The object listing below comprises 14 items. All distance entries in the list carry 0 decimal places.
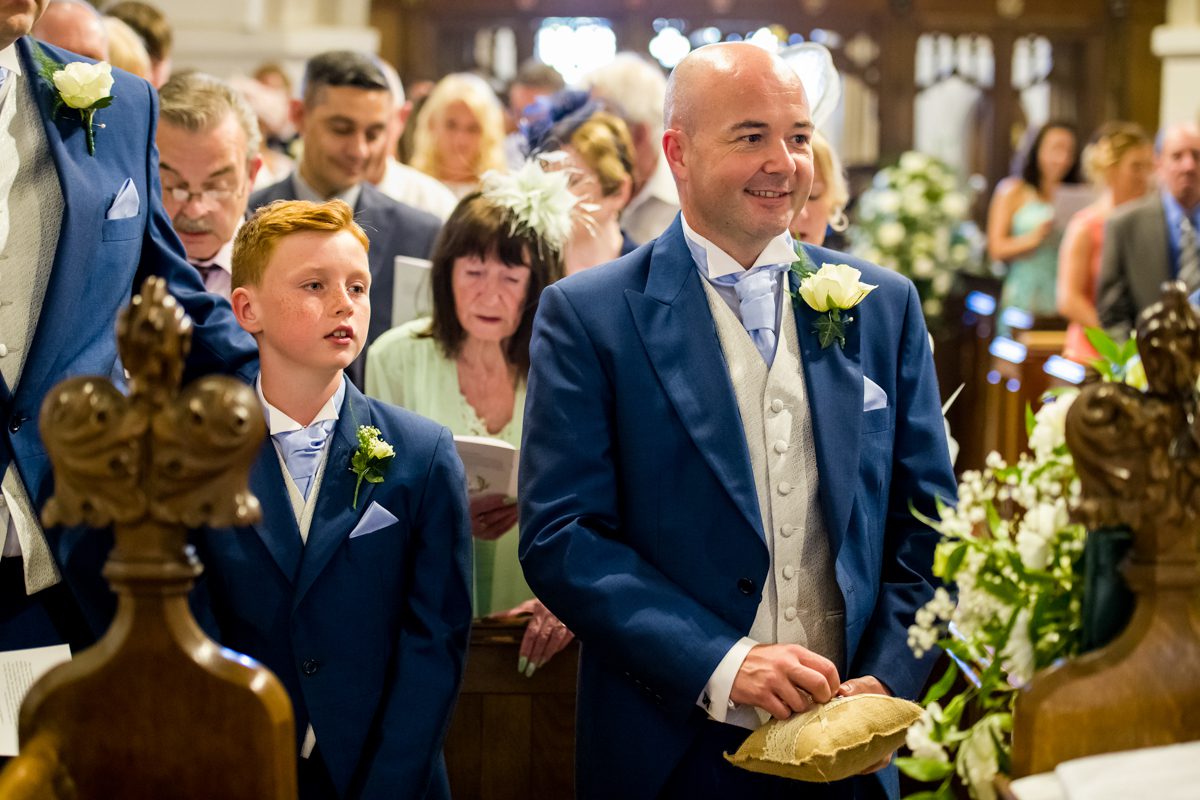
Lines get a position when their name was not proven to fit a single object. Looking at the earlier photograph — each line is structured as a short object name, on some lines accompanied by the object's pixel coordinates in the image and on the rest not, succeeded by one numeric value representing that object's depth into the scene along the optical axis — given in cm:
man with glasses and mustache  365
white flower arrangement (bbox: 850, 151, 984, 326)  882
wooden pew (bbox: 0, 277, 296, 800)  164
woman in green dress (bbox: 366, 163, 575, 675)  356
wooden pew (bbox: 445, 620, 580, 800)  323
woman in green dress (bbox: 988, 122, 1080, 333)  941
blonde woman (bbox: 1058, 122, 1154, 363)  780
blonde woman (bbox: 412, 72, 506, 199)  576
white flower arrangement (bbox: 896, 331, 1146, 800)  180
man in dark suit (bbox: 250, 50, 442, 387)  430
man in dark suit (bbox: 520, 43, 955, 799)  248
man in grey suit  728
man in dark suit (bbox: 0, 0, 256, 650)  258
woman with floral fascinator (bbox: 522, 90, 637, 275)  422
